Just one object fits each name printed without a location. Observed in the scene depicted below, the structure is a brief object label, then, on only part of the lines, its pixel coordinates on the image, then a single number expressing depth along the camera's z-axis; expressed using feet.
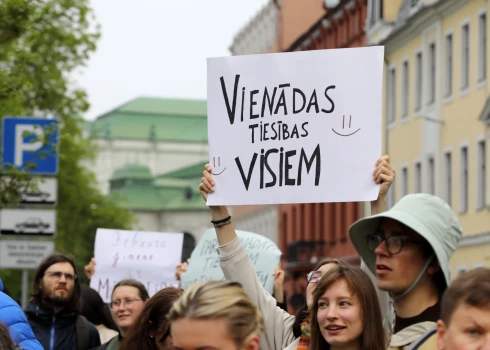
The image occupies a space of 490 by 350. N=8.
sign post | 73.68
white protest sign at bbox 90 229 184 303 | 50.16
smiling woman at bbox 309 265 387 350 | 24.87
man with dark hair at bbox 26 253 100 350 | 40.84
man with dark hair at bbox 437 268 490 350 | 18.52
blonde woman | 17.94
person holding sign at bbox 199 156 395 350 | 27.58
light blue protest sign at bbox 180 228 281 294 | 41.74
